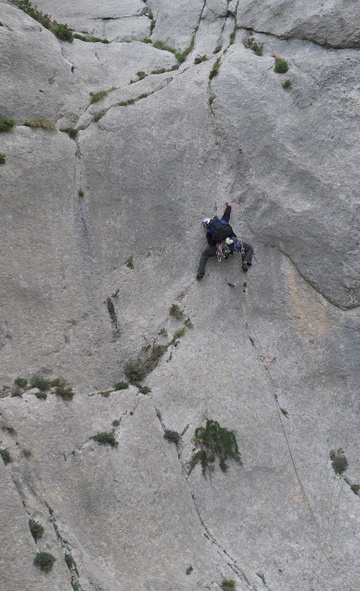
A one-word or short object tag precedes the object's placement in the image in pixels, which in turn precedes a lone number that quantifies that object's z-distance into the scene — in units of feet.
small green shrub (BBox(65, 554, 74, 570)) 48.30
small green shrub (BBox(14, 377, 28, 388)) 59.21
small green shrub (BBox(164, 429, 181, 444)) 59.52
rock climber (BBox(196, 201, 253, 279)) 69.21
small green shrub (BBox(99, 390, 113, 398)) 61.21
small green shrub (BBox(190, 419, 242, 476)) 59.52
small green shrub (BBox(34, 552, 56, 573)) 46.83
